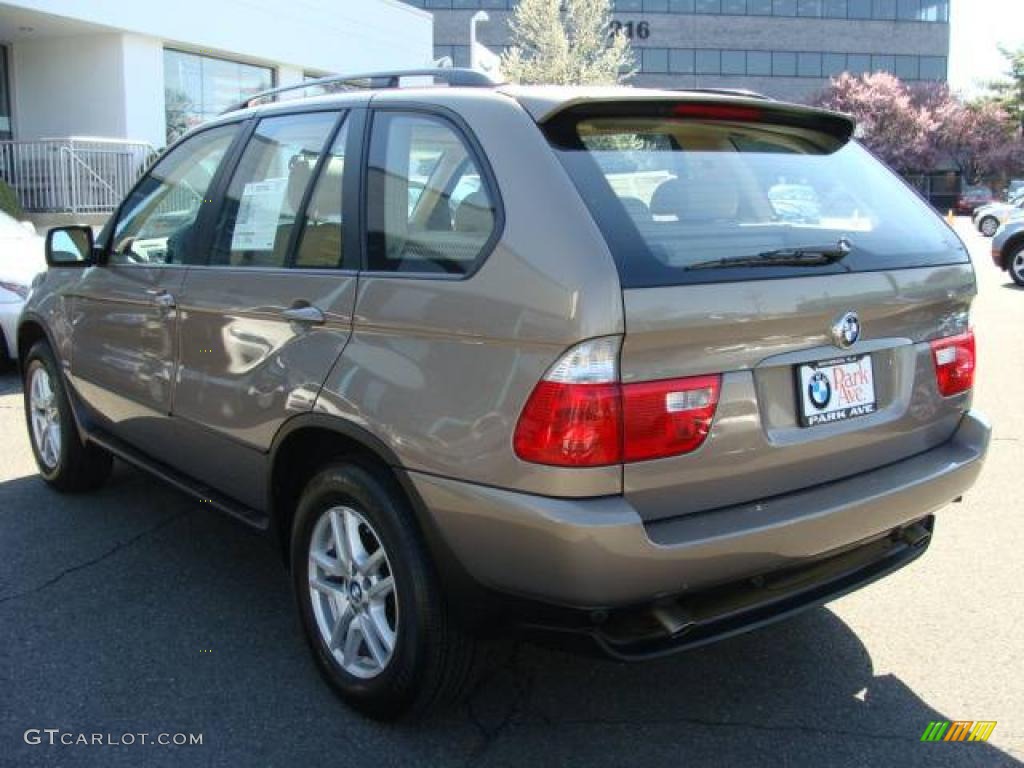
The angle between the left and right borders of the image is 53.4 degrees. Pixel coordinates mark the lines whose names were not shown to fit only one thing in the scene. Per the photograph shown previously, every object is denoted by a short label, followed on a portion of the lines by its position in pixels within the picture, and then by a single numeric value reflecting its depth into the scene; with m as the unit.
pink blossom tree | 59.28
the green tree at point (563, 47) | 32.50
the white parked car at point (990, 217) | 30.63
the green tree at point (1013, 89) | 54.00
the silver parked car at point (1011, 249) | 15.22
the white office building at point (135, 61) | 19.30
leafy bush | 15.84
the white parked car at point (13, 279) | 7.97
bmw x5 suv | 2.48
